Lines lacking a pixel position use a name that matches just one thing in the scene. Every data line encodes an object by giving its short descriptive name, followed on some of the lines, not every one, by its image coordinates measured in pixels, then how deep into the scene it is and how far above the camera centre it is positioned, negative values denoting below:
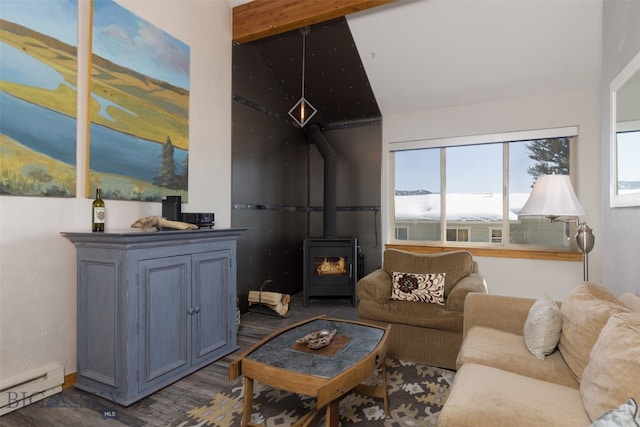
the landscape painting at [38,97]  1.94 +0.71
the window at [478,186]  4.10 +0.37
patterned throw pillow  2.84 -0.66
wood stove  4.36 -0.77
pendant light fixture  3.99 +1.53
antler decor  2.36 -0.09
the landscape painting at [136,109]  2.41 +0.84
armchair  2.53 -0.80
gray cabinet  2.02 -0.66
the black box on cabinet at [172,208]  2.66 +0.03
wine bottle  2.26 -0.03
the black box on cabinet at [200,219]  2.77 -0.06
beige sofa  1.19 -0.75
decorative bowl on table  1.84 -0.73
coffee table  1.50 -0.76
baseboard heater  1.93 -1.09
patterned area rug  1.85 -1.17
